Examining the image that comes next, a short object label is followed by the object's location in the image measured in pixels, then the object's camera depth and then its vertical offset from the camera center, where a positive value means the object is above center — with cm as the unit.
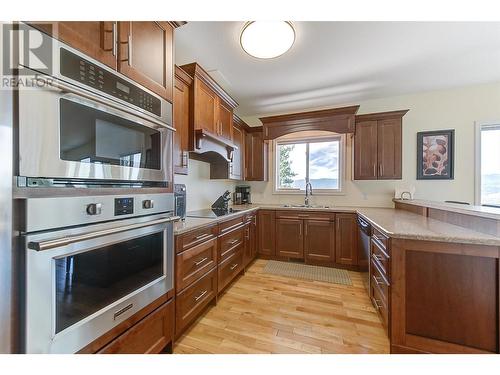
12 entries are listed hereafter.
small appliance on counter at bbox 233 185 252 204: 405 -17
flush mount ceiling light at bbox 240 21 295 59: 169 +126
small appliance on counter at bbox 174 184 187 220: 207 -15
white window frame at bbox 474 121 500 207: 313 +42
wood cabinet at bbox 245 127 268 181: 392 +57
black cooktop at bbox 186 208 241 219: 229 -33
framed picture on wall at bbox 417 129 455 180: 326 +51
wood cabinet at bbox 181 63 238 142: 210 +93
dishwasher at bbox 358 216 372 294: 234 -75
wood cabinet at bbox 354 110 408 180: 316 +63
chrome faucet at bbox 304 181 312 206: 384 -7
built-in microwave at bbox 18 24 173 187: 76 +27
